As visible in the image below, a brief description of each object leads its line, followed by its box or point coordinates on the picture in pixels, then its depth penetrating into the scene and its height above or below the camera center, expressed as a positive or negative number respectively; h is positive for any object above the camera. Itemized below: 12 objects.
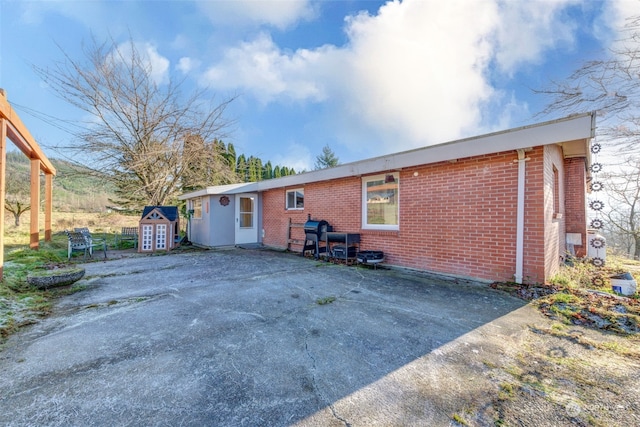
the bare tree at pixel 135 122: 11.96 +5.09
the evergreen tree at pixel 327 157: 30.86 +7.29
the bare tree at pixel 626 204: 8.27 +0.50
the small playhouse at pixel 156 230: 9.55 -0.53
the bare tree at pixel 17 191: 14.29 +1.61
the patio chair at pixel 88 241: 7.59 -0.76
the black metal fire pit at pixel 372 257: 6.42 -1.05
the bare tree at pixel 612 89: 5.92 +3.25
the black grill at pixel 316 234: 7.97 -0.58
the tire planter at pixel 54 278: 4.20 -1.05
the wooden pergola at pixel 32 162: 4.61 +1.70
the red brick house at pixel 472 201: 4.48 +0.35
